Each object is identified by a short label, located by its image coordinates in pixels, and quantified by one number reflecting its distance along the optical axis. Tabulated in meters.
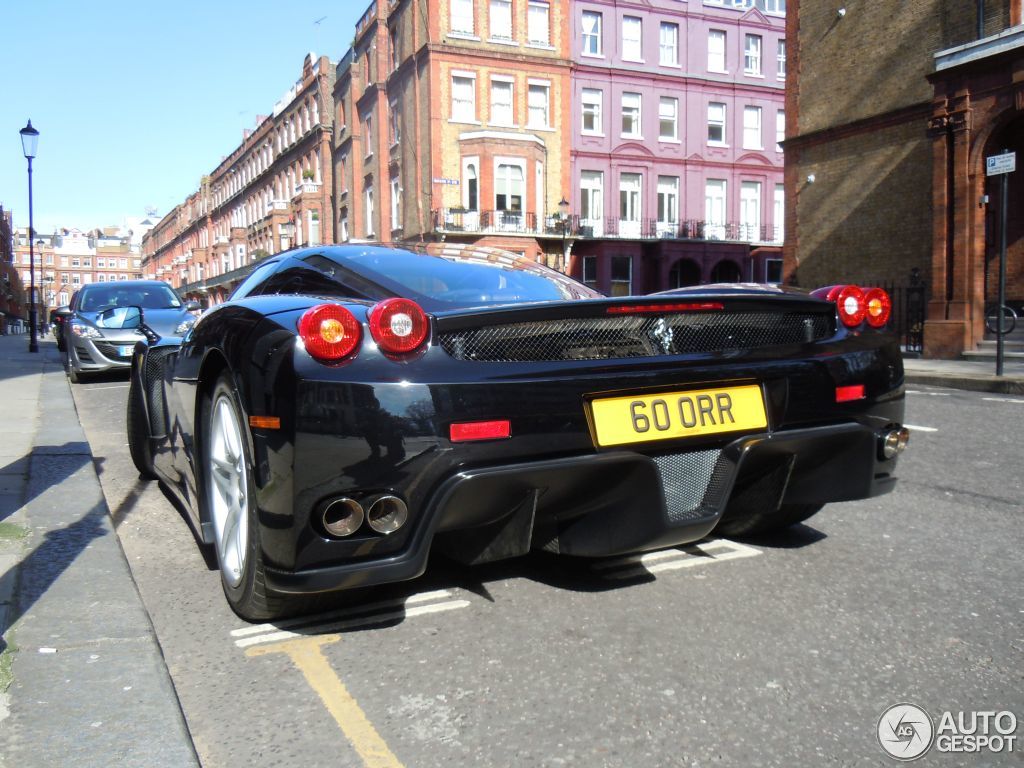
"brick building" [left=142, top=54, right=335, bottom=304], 50.94
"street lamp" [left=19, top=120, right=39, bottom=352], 24.64
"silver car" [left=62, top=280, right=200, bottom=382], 11.33
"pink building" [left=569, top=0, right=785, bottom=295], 38.00
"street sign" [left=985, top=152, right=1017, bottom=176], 10.84
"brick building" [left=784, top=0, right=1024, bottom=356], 16.50
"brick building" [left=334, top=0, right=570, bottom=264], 34.81
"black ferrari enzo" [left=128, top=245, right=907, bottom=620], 2.23
